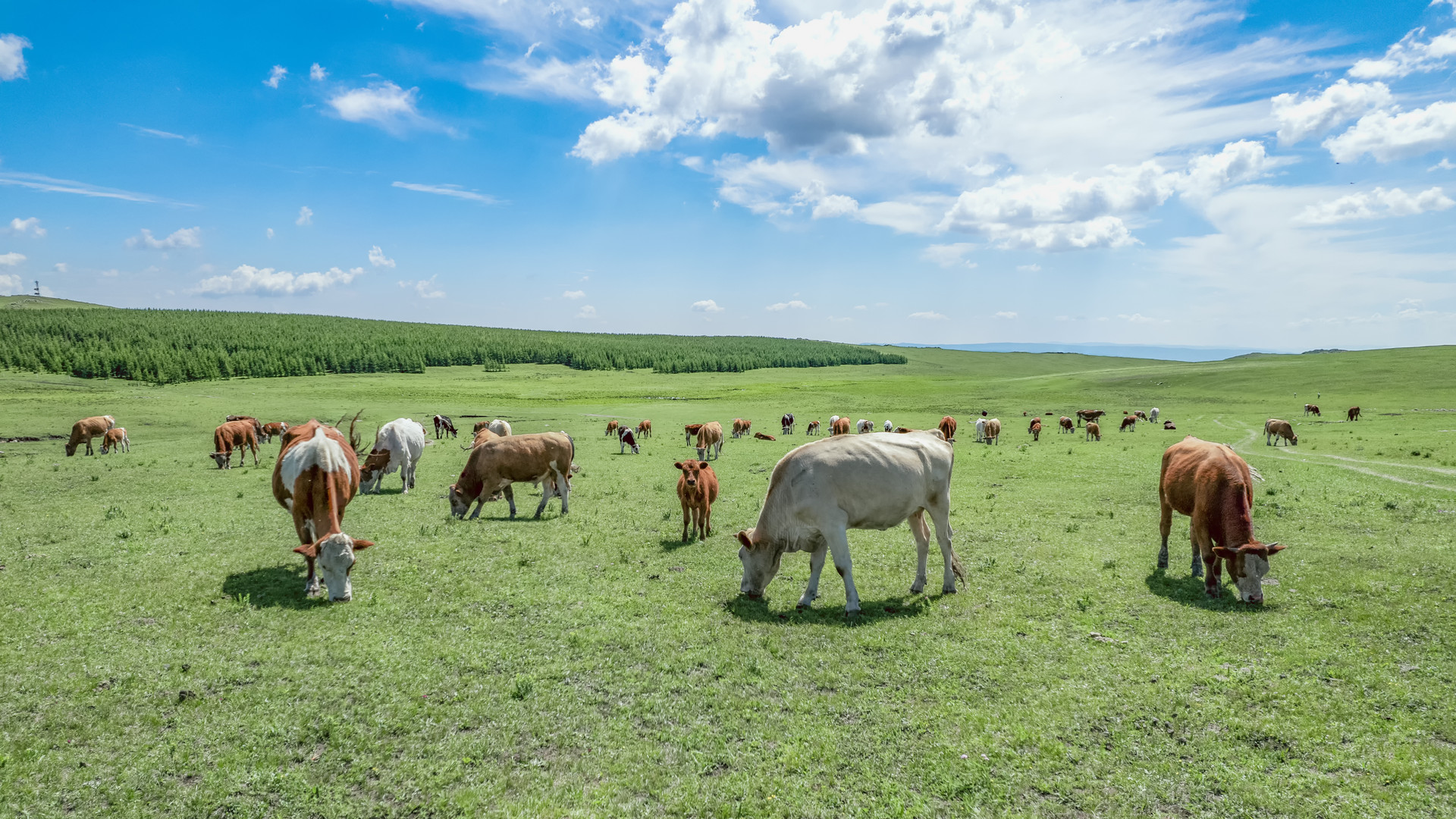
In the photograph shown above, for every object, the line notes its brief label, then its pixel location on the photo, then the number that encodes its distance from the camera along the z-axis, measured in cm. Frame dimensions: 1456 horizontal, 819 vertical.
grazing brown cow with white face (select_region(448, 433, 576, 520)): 1820
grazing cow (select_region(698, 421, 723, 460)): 3319
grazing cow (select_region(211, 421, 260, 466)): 2775
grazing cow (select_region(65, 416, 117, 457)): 3219
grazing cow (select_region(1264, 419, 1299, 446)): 3812
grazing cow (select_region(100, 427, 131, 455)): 3331
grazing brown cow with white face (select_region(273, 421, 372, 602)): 1124
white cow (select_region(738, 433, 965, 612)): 1127
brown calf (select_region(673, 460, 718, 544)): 1639
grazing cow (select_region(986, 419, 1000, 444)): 4162
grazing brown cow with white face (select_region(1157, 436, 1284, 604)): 1116
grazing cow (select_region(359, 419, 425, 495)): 2211
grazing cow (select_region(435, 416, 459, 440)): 4291
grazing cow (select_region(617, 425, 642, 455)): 3644
